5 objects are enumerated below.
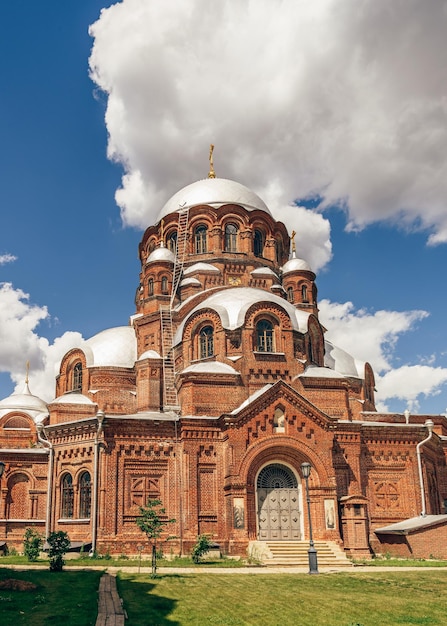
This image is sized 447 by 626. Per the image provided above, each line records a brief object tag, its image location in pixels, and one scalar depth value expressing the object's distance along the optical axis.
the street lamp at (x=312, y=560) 19.33
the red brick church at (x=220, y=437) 25.73
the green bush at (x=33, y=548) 23.41
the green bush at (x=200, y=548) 22.19
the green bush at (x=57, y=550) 19.14
